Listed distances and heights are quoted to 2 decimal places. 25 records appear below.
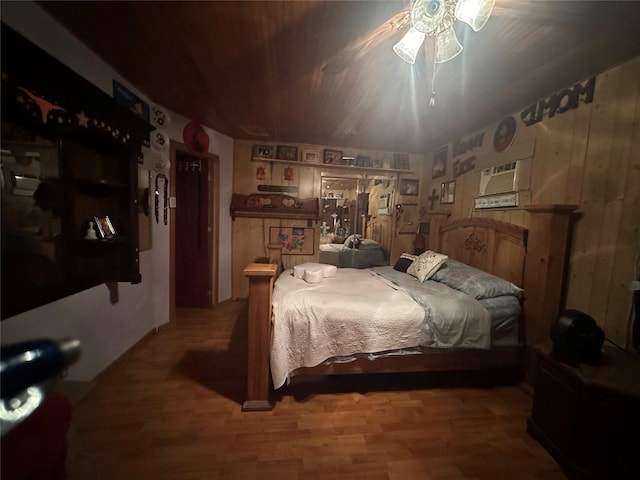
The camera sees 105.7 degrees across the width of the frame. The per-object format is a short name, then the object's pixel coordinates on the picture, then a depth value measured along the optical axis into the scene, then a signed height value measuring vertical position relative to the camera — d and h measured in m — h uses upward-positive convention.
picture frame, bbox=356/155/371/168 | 3.64 +0.91
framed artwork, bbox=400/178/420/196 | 3.73 +0.58
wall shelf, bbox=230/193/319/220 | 3.46 +0.16
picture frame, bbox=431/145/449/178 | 3.24 +0.87
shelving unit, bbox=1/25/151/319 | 0.99 +0.16
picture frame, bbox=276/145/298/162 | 3.49 +0.94
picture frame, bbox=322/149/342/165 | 3.57 +0.93
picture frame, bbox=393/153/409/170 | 3.70 +0.94
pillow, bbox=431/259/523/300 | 1.91 -0.46
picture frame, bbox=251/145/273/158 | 3.47 +0.94
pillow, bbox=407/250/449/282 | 2.41 -0.42
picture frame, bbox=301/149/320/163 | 3.54 +0.92
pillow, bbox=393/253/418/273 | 2.81 -0.46
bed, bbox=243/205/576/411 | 1.57 -0.72
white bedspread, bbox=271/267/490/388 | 1.61 -0.71
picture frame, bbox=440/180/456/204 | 3.05 +0.43
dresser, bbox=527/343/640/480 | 1.09 -0.90
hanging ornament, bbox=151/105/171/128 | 2.31 +0.93
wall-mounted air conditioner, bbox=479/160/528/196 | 2.19 +0.47
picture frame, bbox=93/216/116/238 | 1.52 -0.11
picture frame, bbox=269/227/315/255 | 3.61 -0.30
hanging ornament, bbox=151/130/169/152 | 2.32 +0.71
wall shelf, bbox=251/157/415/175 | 3.48 +0.80
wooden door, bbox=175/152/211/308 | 3.10 -0.25
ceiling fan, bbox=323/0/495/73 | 1.03 +0.94
